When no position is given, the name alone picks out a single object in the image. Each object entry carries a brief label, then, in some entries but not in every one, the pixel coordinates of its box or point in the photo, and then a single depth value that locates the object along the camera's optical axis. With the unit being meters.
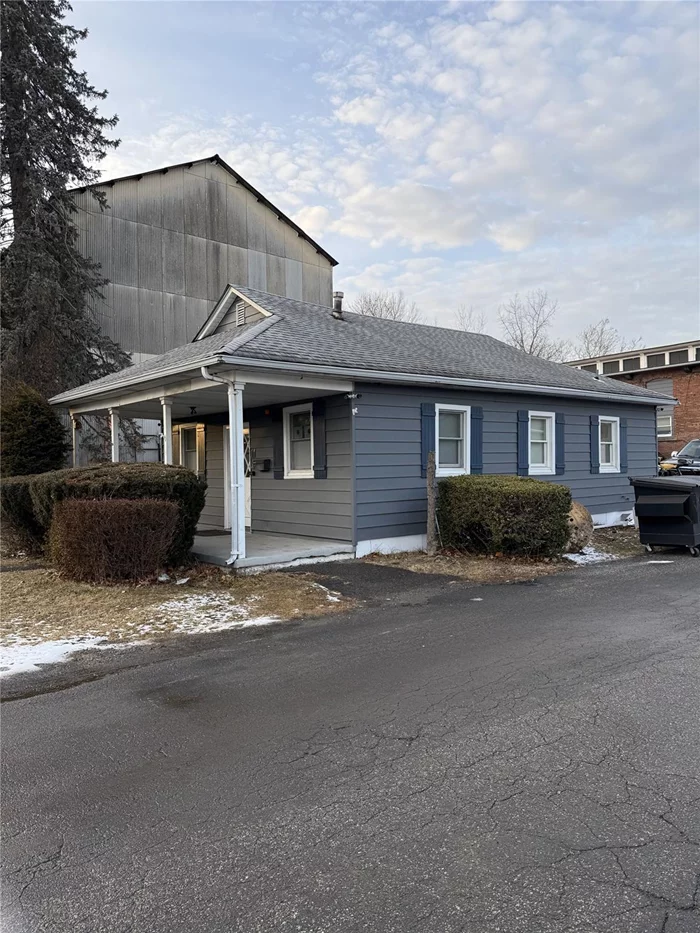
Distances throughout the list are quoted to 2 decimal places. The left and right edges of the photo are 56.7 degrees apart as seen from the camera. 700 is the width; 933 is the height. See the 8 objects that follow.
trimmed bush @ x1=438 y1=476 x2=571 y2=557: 9.76
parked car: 21.06
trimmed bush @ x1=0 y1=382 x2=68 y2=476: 14.32
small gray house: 10.16
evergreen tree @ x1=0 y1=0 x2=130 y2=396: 18.73
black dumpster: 10.59
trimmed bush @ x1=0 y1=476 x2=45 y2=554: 10.73
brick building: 25.42
